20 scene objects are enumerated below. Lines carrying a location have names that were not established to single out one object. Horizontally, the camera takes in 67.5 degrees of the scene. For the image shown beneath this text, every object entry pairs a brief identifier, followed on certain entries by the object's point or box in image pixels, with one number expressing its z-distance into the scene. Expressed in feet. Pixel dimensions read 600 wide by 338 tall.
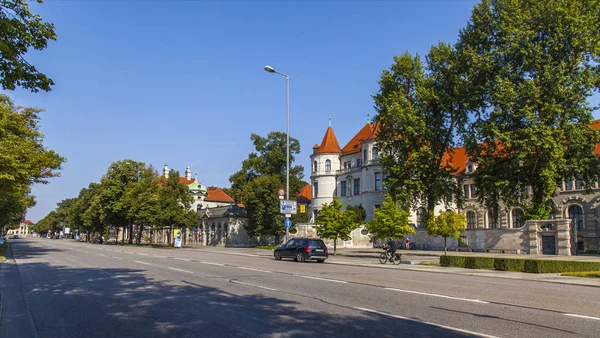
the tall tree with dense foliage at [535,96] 105.40
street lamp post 113.85
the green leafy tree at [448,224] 118.21
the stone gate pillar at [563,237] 107.96
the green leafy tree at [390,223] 110.63
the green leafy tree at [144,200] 196.44
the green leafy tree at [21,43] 30.07
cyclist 91.66
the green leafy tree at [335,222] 125.39
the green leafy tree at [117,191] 230.48
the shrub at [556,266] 66.28
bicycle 91.15
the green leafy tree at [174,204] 183.11
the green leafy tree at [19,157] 87.34
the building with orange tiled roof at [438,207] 130.31
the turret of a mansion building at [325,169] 237.45
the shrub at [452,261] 78.59
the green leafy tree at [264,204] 179.52
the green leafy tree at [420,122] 123.03
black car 91.25
